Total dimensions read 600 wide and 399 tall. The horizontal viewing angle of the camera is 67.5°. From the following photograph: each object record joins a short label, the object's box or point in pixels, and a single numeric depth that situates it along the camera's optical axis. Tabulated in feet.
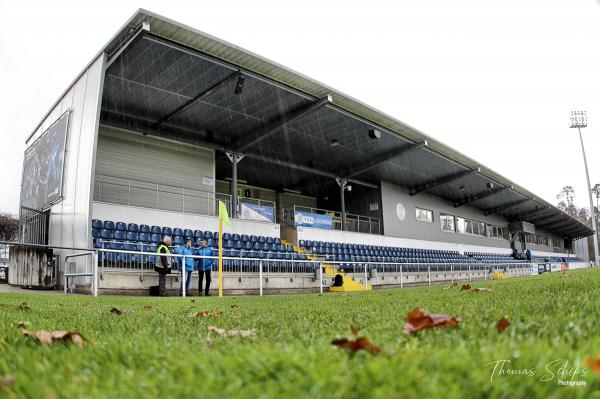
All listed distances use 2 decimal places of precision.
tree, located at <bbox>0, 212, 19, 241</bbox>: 125.70
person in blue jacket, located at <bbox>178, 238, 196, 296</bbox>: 39.42
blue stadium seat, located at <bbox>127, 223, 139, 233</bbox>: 49.73
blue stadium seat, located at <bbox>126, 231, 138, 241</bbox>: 48.27
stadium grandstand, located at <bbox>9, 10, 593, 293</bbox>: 44.93
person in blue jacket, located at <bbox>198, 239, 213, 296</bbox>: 40.60
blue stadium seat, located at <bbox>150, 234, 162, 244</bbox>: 50.59
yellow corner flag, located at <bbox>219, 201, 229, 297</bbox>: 34.04
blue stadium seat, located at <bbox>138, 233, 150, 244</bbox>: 49.45
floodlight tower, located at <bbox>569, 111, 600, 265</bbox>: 193.77
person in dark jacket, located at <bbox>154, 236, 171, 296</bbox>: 39.24
